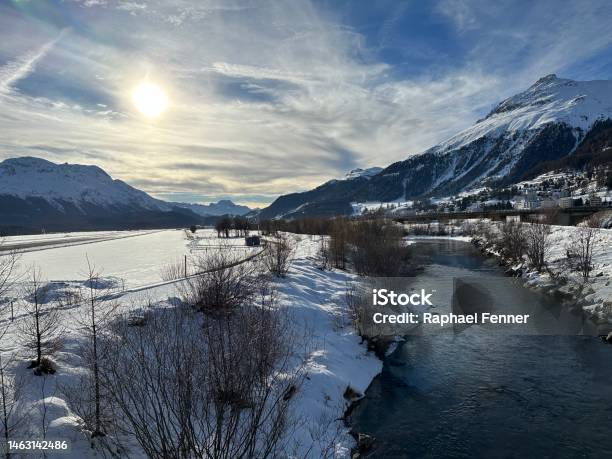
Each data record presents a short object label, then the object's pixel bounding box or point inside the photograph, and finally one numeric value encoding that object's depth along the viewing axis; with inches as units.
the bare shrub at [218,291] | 820.6
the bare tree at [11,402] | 379.9
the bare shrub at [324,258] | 1770.9
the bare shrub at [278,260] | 1371.8
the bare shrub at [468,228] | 4396.4
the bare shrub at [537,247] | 1767.5
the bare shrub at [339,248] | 1949.2
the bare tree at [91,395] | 427.8
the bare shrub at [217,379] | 295.4
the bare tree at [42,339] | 517.0
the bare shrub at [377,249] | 1556.3
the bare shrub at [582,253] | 1504.7
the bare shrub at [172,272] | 1196.5
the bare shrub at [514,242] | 2023.6
